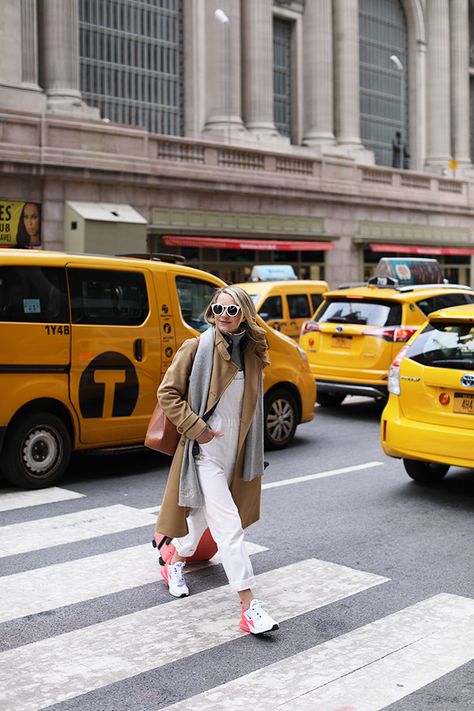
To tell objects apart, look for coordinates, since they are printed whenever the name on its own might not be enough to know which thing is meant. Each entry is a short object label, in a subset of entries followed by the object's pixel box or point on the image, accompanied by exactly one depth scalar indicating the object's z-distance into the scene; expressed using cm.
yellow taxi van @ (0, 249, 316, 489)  876
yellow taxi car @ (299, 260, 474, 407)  1318
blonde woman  534
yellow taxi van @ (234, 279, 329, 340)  1761
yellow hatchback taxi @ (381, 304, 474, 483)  807
